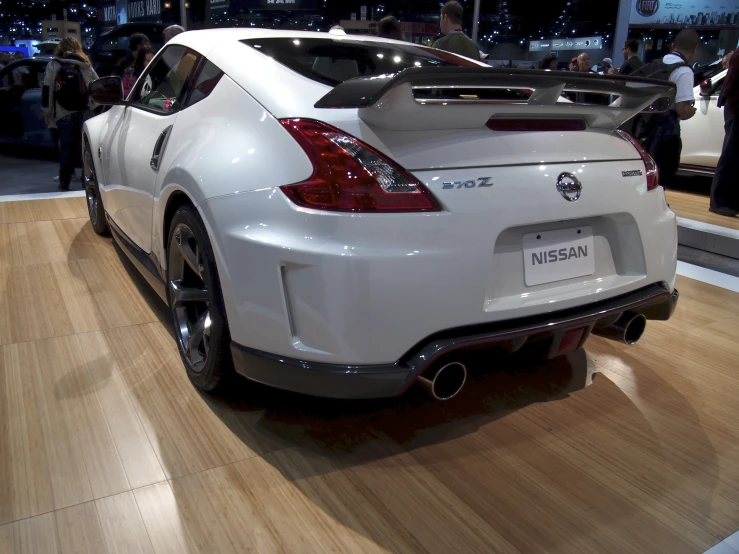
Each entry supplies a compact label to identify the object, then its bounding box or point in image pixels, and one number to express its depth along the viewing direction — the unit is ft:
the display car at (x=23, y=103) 23.71
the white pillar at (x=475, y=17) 31.99
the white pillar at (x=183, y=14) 27.30
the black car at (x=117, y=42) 27.96
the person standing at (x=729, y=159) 15.83
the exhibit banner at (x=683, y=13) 35.70
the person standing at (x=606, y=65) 31.68
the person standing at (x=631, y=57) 20.10
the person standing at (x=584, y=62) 27.89
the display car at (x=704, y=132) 19.86
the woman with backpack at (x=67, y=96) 18.25
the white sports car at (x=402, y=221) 4.99
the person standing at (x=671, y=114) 17.13
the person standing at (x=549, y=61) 25.87
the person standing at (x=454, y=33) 15.70
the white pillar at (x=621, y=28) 35.81
